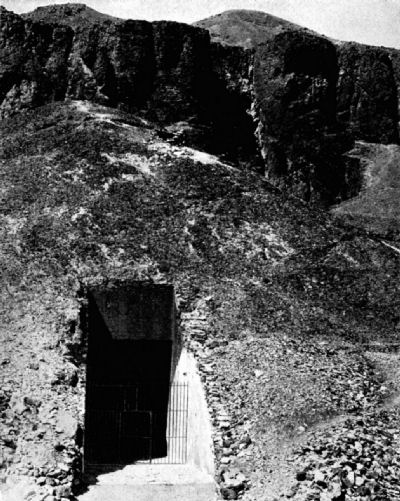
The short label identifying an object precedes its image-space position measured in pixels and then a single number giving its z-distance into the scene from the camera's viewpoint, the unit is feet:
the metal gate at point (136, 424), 86.02
